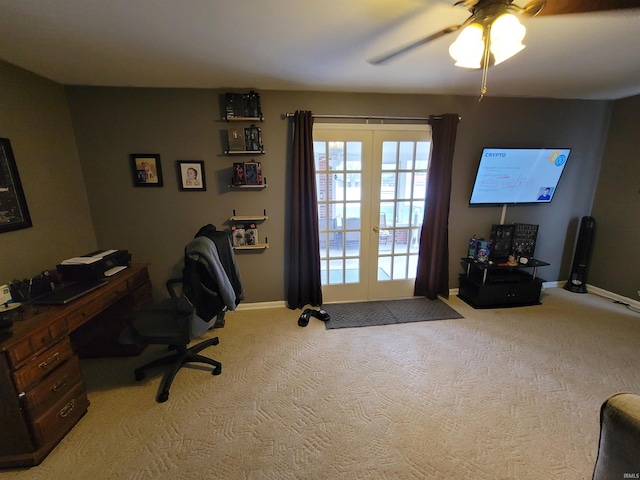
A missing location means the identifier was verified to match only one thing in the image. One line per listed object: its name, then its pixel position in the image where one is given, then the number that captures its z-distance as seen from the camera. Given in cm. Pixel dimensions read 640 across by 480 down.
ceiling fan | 115
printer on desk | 197
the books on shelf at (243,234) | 286
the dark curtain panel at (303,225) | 267
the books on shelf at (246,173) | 268
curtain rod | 271
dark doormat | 281
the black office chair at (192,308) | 169
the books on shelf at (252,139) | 263
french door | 286
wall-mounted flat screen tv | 299
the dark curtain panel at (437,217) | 290
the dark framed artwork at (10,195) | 185
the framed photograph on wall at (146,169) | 261
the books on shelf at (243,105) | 255
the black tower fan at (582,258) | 332
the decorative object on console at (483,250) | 320
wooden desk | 134
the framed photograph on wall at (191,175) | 267
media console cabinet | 307
